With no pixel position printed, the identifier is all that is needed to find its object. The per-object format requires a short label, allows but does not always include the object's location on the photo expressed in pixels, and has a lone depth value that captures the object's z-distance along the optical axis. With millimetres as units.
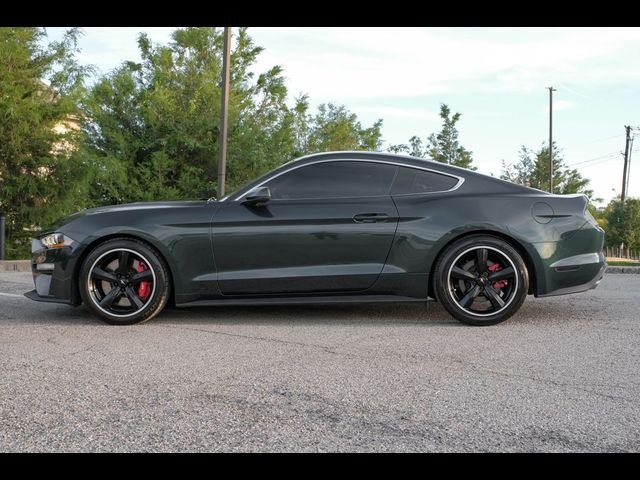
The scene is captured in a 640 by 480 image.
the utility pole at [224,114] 15438
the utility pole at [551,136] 40481
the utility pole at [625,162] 55266
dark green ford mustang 5621
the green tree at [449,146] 33875
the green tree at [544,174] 42250
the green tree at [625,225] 43625
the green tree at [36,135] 13938
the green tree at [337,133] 33094
